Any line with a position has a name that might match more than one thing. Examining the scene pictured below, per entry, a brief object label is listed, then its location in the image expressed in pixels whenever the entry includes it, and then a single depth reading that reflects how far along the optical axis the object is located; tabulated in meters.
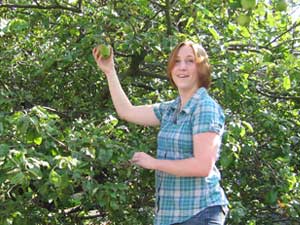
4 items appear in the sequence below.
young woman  2.24
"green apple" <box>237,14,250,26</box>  2.91
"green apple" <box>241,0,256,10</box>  2.51
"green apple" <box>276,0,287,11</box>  2.80
